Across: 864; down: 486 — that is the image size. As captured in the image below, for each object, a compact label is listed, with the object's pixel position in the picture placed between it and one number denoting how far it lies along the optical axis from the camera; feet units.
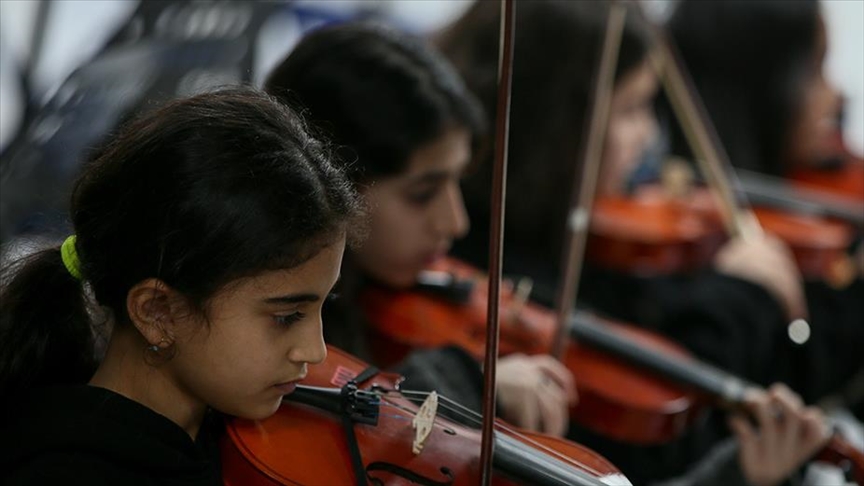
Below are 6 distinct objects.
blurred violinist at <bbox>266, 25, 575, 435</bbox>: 10.71
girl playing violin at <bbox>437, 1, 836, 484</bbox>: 11.94
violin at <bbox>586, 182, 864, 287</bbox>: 12.63
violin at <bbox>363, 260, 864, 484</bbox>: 11.06
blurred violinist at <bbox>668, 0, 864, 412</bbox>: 15.68
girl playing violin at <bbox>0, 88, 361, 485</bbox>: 9.65
